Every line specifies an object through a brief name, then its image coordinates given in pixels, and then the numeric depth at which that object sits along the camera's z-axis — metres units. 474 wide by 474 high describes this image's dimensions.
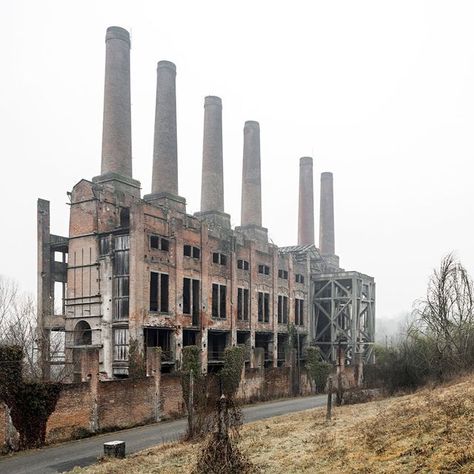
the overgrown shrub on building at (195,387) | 14.98
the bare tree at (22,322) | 29.62
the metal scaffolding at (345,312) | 40.09
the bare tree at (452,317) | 23.25
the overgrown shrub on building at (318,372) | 34.00
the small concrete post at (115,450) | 13.90
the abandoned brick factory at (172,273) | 26.25
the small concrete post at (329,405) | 16.40
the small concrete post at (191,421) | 15.11
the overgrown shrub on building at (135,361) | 24.48
